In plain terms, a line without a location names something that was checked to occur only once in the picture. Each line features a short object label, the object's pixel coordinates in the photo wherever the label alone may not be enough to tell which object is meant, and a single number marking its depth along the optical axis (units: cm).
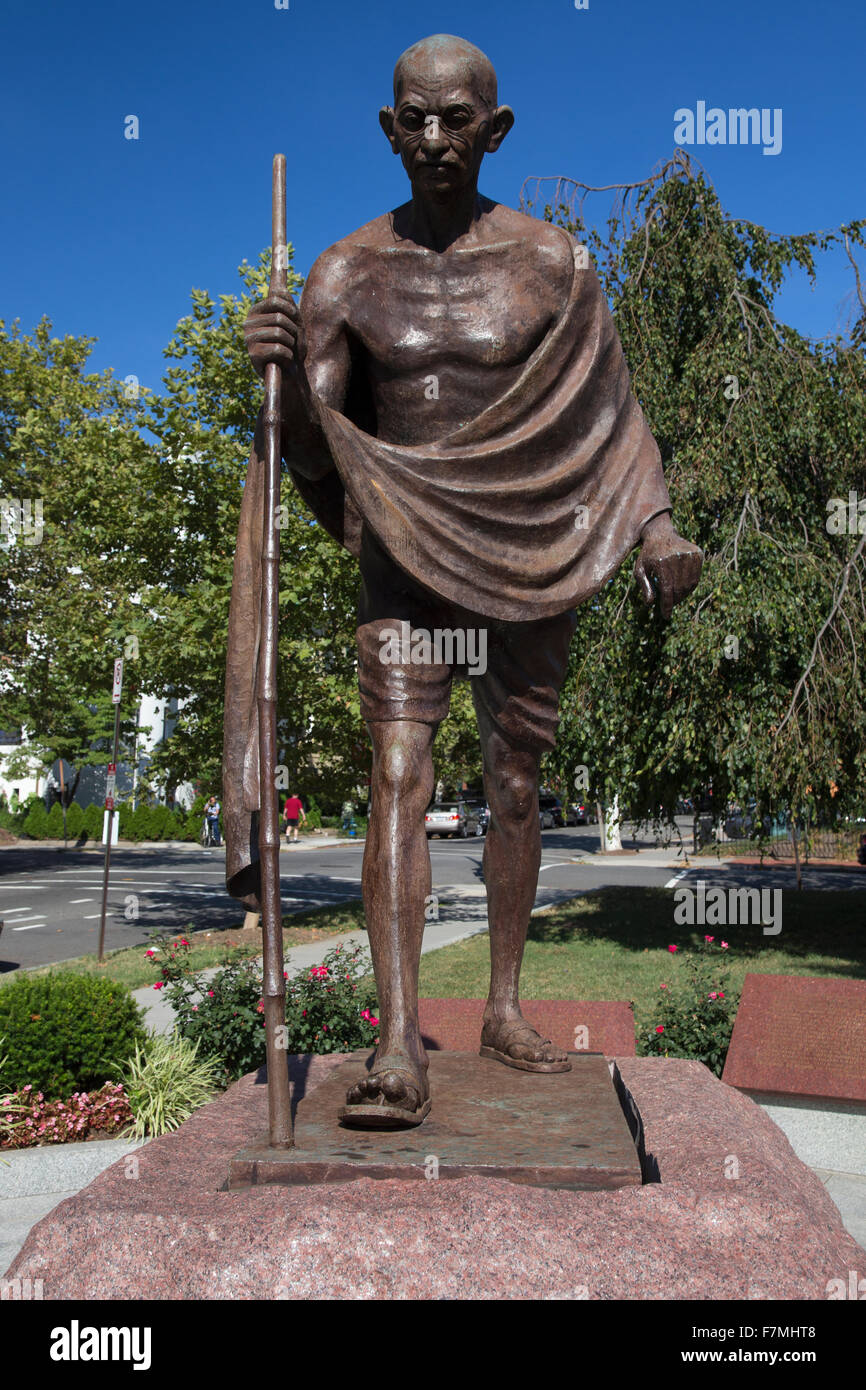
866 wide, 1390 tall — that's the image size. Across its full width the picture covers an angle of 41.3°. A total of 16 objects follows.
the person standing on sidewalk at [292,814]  2775
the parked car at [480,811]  4268
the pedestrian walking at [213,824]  3412
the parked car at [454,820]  3866
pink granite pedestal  212
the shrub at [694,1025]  615
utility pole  1095
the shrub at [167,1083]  525
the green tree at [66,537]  1294
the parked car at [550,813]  4883
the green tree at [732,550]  1045
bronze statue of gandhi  309
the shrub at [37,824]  3606
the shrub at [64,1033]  562
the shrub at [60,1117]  520
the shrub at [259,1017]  585
